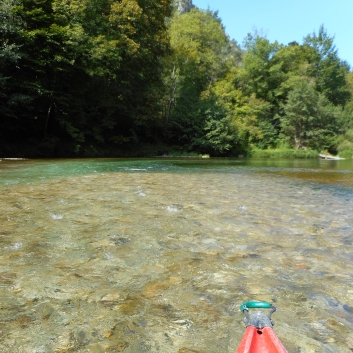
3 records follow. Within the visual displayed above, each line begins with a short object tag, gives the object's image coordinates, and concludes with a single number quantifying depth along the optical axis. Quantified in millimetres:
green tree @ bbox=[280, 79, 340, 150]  36625
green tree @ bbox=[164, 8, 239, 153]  30673
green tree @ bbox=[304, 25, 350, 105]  45000
